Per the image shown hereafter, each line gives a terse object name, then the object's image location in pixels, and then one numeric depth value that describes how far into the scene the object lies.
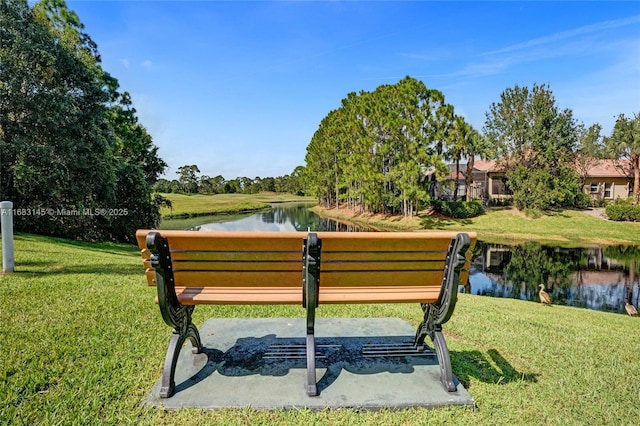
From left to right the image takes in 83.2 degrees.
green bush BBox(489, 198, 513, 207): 37.88
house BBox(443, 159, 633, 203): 39.50
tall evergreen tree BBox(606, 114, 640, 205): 33.41
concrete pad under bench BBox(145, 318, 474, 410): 2.61
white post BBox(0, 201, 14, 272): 5.62
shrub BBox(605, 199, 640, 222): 26.91
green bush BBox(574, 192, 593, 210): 34.78
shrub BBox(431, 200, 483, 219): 31.75
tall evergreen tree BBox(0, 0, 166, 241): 11.95
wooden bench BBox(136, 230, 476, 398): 2.60
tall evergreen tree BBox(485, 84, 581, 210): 32.16
